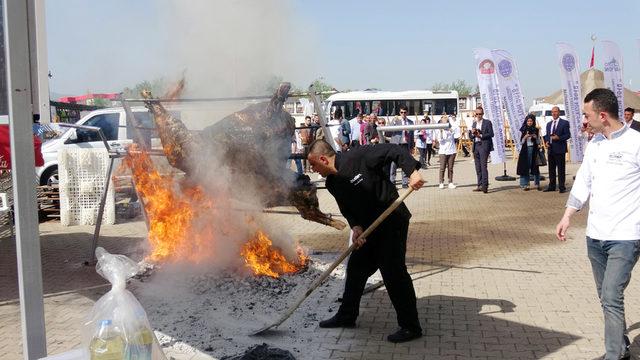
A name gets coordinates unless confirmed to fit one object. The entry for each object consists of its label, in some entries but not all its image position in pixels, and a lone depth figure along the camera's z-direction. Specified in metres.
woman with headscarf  13.95
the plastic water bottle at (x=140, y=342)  2.61
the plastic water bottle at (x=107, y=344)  2.56
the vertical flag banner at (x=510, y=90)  17.05
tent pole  2.55
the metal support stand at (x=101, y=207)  6.81
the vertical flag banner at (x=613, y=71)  16.42
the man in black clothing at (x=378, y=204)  4.69
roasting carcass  5.83
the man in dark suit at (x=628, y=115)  12.09
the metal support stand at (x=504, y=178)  16.57
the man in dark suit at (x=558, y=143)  13.20
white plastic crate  10.05
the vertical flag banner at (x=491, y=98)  17.08
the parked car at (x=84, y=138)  12.57
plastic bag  2.58
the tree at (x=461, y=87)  84.29
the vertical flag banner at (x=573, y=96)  16.56
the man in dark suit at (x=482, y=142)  13.69
